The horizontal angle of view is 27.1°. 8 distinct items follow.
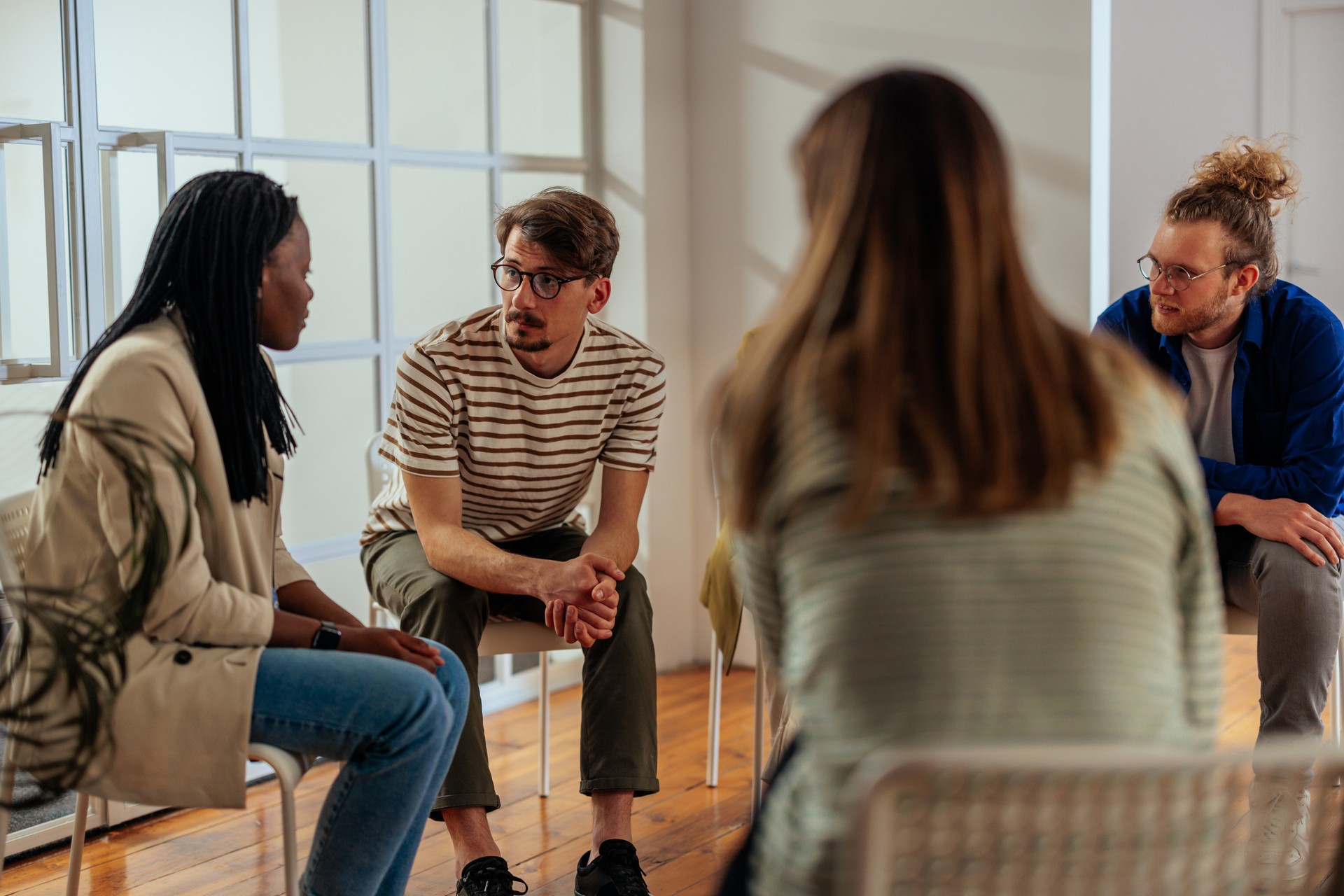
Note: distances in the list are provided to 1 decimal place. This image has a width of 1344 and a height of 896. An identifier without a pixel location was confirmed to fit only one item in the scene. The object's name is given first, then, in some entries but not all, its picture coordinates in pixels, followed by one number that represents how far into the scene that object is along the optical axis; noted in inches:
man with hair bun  183.5
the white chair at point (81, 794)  155.2
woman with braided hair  157.2
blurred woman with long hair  113.4
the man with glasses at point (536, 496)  183.3
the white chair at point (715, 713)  203.4
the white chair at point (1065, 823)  101.5
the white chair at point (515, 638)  187.6
